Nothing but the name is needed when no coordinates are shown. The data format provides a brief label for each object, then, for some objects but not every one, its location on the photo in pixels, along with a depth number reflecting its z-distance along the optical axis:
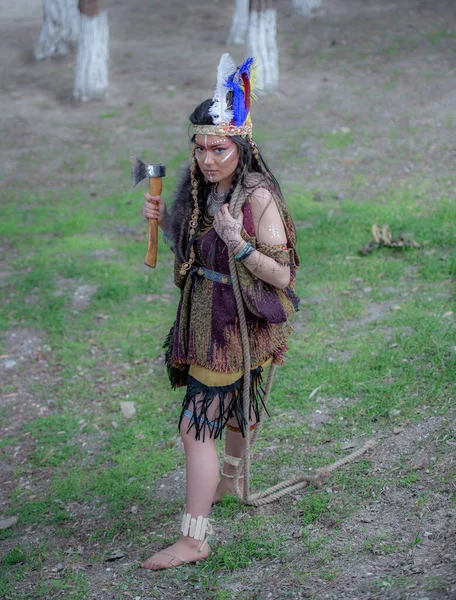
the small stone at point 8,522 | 7.40
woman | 5.77
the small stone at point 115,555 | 6.66
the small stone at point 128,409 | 9.16
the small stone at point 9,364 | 10.43
